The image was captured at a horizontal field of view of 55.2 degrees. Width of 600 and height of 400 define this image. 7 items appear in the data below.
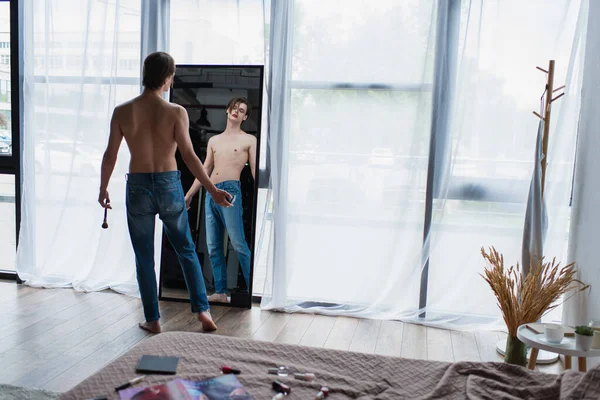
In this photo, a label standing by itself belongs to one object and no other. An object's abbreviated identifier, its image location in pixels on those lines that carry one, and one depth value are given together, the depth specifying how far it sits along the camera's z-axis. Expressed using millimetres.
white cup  2320
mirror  3732
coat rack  3123
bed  1542
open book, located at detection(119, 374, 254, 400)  1440
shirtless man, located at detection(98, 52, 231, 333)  3113
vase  2879
